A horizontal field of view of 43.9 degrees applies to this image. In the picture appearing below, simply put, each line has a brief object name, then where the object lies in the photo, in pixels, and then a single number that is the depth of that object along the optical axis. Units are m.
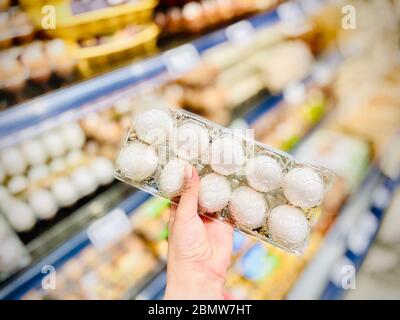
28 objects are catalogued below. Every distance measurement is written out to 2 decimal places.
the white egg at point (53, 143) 0.78
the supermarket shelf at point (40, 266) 0.64
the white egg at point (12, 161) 0.72
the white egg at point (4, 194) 0.70
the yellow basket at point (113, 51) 0.78
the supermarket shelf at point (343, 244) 0.96
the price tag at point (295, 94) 1.19
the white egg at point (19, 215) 0.70
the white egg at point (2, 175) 0.72
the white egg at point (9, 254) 0.64
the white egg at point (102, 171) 0.81
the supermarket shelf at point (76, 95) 0.65
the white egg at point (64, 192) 0.76
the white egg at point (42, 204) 0.73
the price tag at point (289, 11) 1.07
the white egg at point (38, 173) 0.76
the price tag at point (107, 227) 0.72
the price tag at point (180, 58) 0.81
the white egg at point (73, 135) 0.80
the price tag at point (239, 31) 0.93
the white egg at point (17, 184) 0.73
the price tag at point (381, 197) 1.17
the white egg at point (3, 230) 0.67
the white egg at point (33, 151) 0.75
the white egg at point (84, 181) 0.79
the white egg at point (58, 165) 0.79
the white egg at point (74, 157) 0.81
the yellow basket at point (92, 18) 0.73
